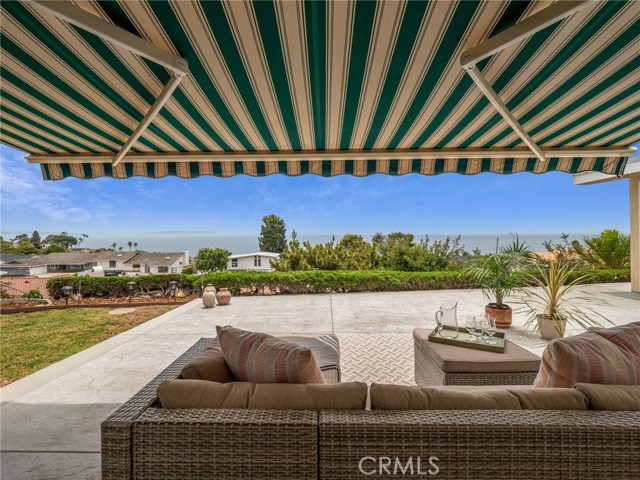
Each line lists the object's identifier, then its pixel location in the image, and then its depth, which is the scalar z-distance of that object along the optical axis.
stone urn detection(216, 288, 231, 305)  7.11
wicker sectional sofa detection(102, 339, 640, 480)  1.15
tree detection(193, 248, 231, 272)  12.37
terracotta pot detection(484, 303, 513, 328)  4.81
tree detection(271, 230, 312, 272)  10.14
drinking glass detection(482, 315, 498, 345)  2.73
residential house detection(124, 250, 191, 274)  14.12
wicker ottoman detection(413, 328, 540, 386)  2.26
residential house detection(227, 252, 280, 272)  25.88
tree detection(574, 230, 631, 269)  9.34
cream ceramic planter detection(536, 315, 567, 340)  4.13
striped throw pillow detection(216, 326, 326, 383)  1.43
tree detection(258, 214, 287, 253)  38.32
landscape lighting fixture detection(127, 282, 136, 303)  8.76
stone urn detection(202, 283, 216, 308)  6.62
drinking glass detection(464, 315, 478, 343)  2.74
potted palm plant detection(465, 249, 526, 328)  4.68
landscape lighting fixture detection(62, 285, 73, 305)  8.51
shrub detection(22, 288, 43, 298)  8.94
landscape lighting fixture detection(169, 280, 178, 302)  8.77
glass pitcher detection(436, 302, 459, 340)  2.88
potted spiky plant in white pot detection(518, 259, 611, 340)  4.14
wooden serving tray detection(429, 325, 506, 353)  2.49
